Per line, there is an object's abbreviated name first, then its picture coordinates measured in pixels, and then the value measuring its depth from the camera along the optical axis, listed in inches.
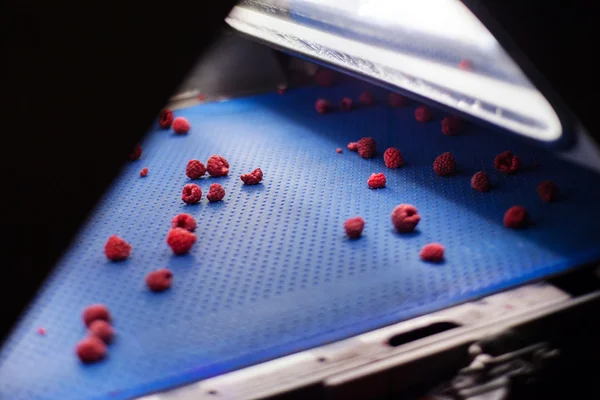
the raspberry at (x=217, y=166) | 52.1
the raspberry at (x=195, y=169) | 52.1
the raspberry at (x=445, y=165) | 47.8
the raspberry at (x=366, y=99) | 65.9
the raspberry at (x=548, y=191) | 42.1
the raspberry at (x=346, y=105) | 65.1
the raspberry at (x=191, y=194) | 47.7
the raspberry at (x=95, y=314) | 34.5
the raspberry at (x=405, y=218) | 40.6
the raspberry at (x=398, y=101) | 64.0
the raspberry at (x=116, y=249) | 41.0
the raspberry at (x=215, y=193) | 47.7
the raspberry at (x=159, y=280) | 37.1
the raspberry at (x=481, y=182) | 44.9
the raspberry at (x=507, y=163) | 46.9
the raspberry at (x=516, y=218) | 39.6
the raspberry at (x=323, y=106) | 64.3
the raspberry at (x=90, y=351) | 31.4
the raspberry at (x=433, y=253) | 37.4
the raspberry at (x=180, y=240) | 40.8
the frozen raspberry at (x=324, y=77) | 73.3
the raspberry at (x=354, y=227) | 40.4
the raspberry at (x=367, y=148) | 52.7
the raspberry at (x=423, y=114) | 59.3
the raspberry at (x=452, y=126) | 55.1
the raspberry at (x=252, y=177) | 50.0
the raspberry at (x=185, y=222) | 43.9
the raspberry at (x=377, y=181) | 47.3
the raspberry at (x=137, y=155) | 57.8
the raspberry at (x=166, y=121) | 64.7
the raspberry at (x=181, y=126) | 62.2
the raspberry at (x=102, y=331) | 32.8
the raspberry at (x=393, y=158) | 50.3
